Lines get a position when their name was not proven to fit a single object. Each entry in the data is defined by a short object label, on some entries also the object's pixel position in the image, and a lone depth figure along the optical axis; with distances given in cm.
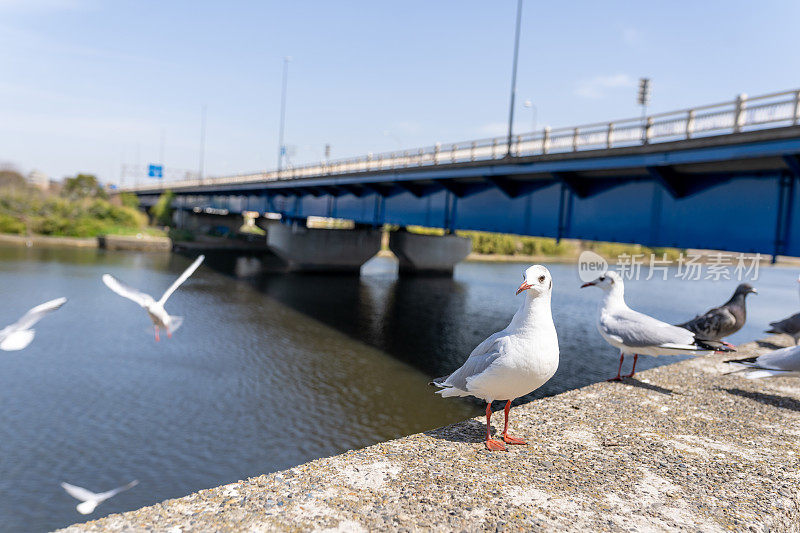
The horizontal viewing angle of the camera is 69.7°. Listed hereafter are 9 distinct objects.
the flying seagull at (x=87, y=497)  346
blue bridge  1377
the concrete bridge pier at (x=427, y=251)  4959
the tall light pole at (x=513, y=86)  2473
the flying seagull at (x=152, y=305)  423
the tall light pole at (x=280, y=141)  6094
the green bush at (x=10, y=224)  5844
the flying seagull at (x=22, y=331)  346
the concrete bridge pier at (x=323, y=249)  4972
